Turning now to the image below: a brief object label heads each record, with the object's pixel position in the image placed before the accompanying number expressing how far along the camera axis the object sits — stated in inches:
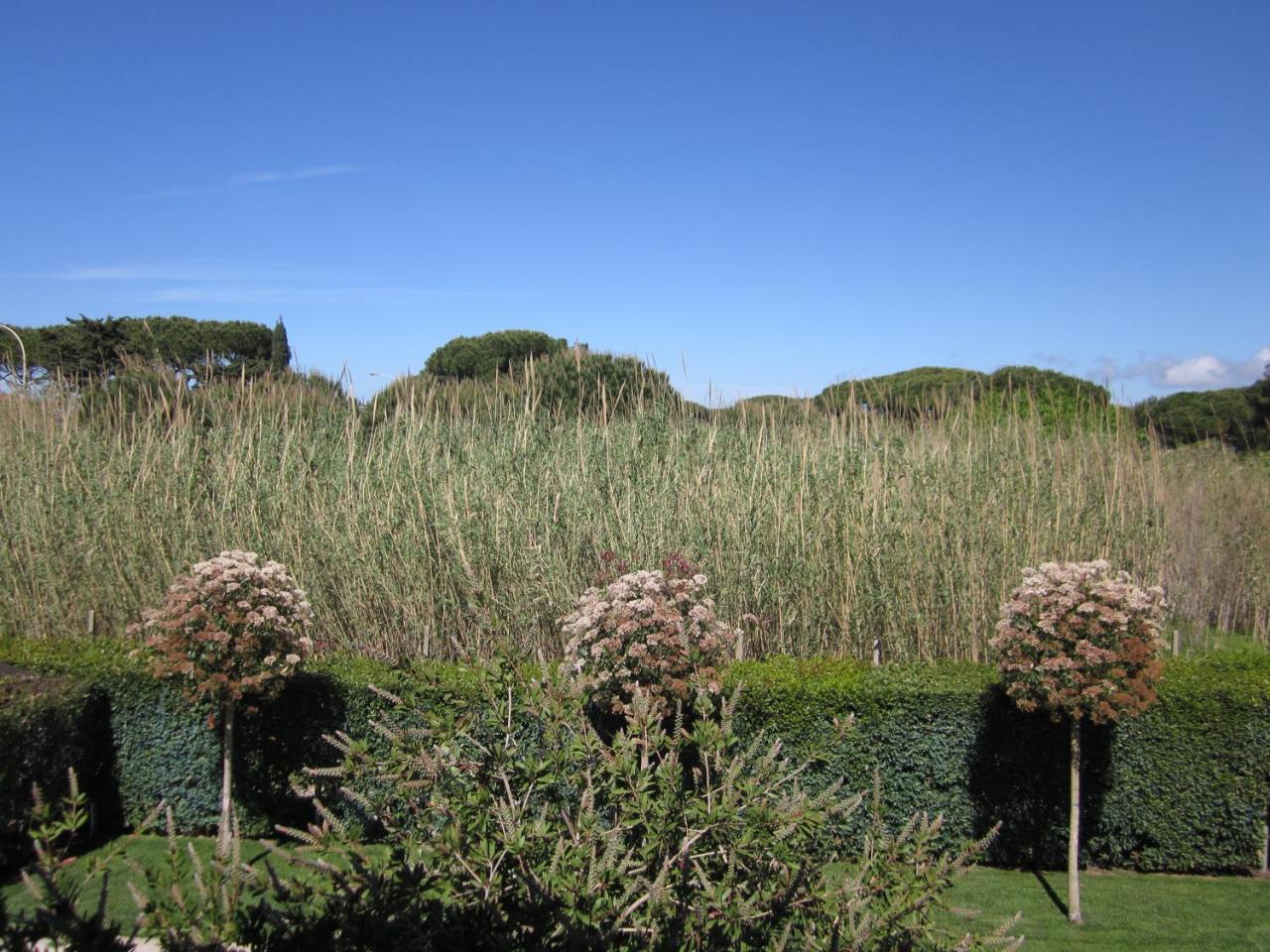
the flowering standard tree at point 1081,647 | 169.0
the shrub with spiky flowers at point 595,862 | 80.7
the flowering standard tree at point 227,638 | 193.3
